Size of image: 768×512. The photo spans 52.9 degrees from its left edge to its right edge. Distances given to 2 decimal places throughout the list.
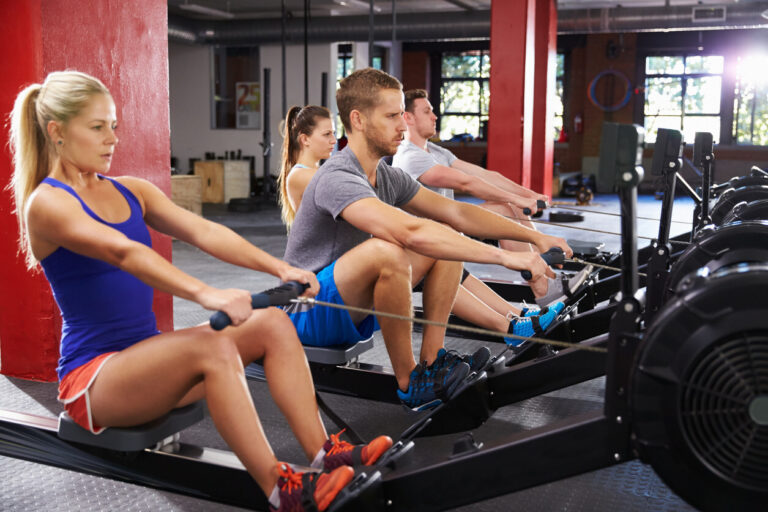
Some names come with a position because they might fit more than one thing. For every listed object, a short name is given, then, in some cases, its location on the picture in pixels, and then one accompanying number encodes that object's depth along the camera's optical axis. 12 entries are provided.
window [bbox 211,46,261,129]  13.25
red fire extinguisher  14.34
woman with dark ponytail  3.14
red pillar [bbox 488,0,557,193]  7.13
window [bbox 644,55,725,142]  13.73
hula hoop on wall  13.98
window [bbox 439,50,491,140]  14.98
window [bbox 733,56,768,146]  13.45
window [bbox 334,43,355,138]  13.97
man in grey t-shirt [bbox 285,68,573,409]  2.13
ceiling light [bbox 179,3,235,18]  10.22
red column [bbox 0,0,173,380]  2.84
